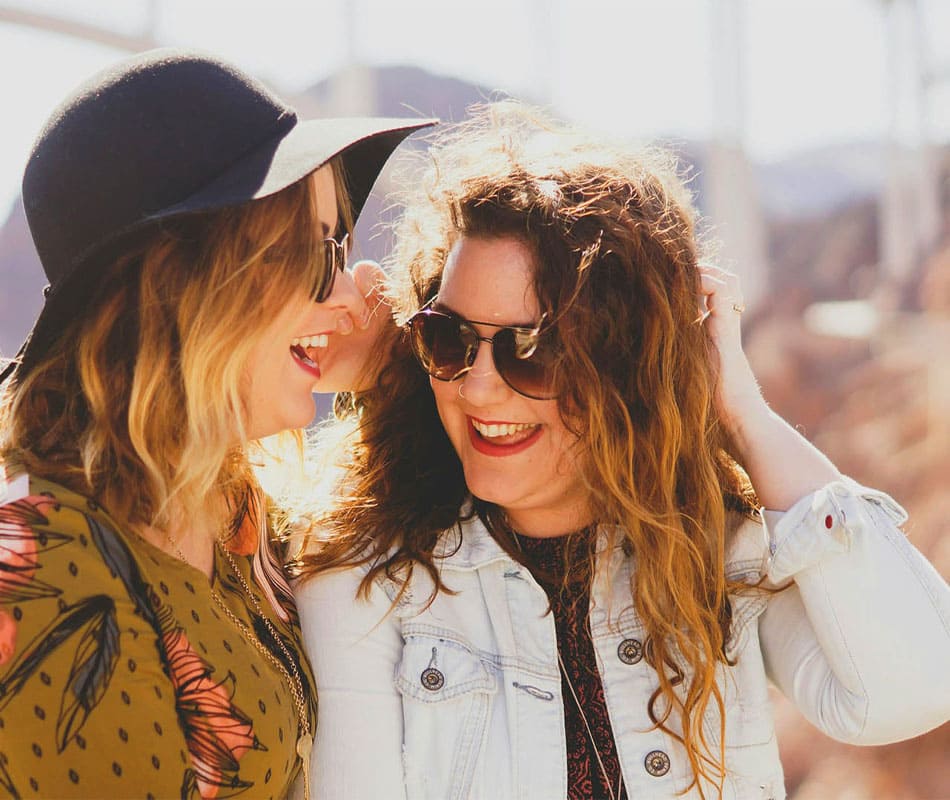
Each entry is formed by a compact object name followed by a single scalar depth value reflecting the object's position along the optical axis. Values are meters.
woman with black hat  1.45
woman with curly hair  1.98
